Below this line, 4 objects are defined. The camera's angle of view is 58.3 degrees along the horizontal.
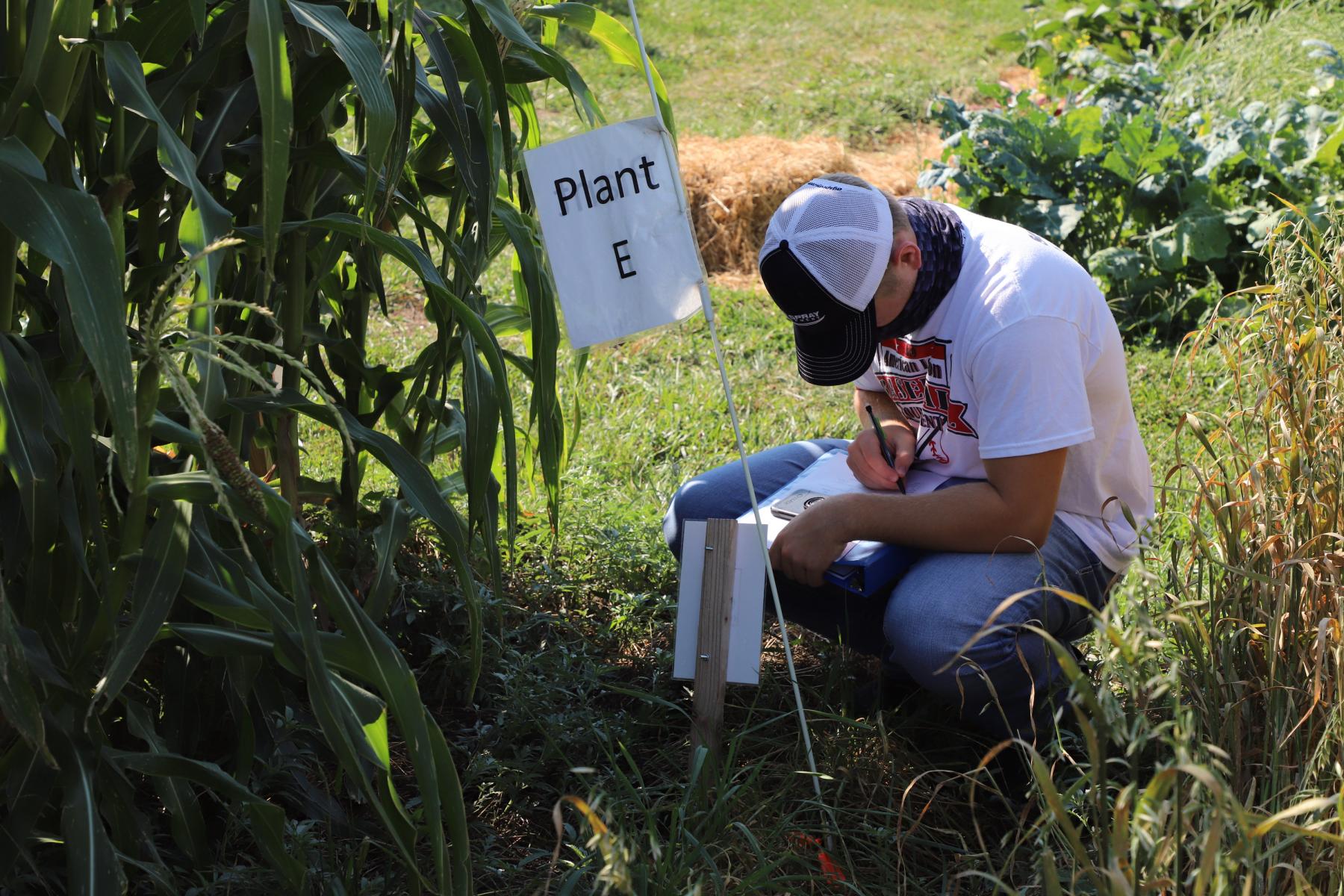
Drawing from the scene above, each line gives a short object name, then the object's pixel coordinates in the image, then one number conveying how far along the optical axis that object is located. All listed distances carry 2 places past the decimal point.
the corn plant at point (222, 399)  1.20
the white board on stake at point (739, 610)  2.02
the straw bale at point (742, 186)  5.16
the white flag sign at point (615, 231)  1.93
